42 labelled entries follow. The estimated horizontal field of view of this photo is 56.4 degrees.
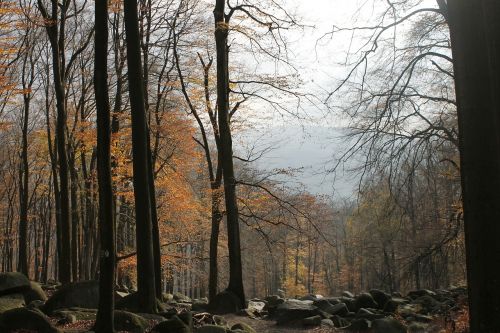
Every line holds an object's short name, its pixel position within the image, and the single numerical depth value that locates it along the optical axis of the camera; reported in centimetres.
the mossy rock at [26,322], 723
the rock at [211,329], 803
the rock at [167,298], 1603
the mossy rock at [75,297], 1020
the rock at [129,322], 800
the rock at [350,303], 1363
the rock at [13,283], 1128
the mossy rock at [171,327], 780
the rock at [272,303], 1311
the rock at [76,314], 902
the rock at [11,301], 1036
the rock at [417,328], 1039
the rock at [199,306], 1353
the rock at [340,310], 1275
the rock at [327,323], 1119
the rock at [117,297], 1156
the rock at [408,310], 1206
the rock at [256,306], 1383
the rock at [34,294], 1166
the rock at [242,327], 915
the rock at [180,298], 1940
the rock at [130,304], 993
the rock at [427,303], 1288
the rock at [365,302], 1378
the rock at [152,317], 899
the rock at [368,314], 1154
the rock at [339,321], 1125
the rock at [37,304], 1055
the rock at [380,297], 1431
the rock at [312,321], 1127
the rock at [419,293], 1706
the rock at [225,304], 1298
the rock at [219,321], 968
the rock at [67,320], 868
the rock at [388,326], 974
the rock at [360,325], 1046
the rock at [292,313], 1182
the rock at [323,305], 1340
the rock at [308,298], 1705
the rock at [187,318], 829
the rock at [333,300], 1451
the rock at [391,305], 1330
